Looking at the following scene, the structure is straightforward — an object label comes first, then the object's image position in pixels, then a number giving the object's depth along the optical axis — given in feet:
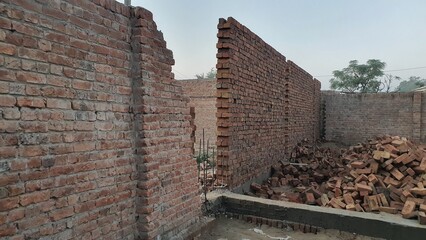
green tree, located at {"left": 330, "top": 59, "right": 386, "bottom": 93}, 122.31
